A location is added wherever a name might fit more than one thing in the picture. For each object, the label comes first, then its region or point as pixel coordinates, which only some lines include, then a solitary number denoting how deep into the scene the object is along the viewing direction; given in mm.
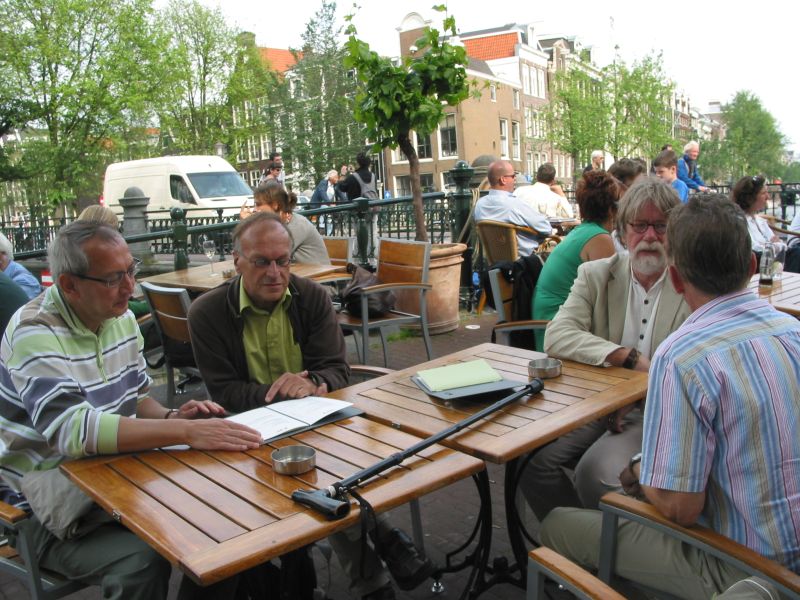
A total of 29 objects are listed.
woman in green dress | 3523
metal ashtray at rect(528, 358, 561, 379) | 2600
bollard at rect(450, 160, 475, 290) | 8405
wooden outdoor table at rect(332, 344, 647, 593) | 2002
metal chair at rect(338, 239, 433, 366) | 5078
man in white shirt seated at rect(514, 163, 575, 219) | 9344
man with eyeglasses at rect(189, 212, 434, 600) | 2732
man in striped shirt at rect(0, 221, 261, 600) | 1879
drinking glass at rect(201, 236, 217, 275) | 5871
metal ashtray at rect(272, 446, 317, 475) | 1782
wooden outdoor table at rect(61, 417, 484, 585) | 1440
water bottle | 4051
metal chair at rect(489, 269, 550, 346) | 3527
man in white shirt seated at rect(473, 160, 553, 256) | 7312
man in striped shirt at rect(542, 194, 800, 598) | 1496
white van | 19484
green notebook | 2428
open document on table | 2111
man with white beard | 2662
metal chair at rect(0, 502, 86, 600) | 1859
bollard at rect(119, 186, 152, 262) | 12367
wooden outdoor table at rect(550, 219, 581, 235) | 8930
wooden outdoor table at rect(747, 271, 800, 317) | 3482
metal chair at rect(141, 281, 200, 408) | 3883
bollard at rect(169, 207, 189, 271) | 6902
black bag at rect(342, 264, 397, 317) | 5148
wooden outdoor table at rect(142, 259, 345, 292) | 5262
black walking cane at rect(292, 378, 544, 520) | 1546
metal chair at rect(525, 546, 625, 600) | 1392
